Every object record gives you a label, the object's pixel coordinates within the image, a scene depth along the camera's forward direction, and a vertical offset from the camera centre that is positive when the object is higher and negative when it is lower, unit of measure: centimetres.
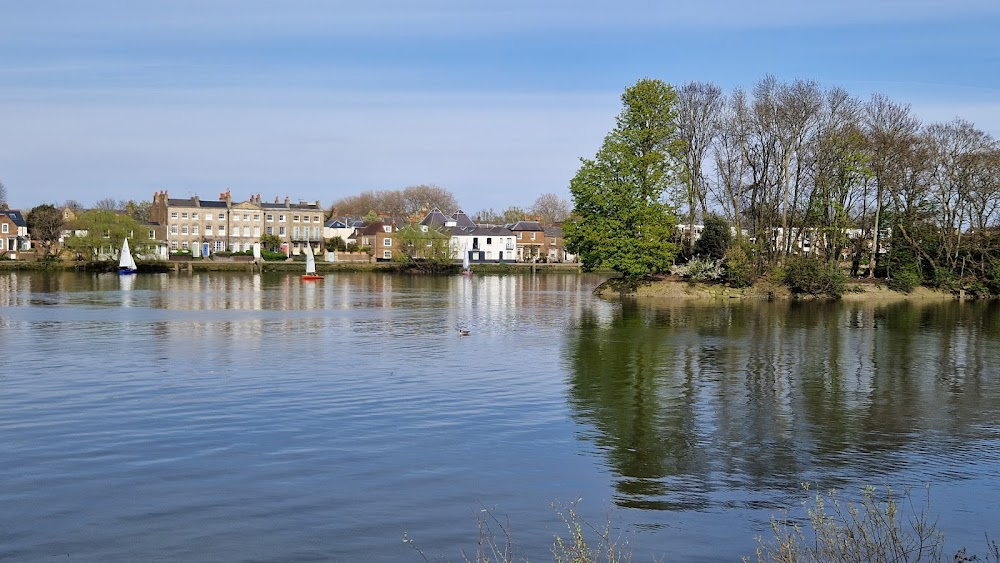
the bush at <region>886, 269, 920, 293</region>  6931 -233
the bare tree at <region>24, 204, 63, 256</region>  13000 +250
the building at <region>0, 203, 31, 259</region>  13588 +119
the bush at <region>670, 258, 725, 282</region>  6738 -158
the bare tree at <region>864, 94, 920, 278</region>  6819 +814
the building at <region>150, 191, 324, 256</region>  14512 +344
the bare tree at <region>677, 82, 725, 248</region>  7125 +981
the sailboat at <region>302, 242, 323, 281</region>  9559 -229
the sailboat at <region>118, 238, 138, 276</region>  10250 -233
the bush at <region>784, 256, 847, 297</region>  6556 -197
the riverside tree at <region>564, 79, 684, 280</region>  6588 +442
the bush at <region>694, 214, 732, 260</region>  6850 +80
